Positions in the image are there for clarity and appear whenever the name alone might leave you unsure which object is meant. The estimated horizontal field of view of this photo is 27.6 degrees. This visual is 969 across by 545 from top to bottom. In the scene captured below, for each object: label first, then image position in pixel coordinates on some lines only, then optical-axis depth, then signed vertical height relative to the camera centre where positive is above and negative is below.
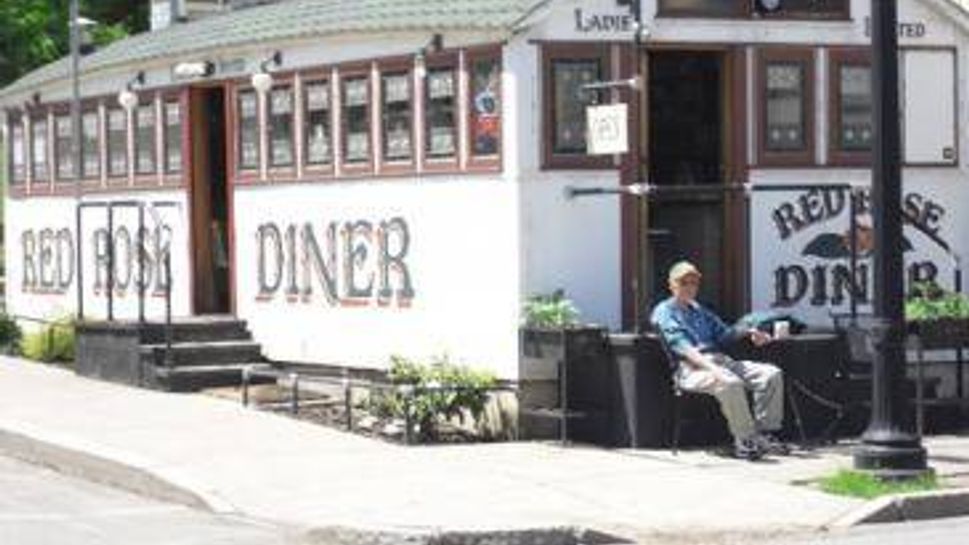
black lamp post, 13.24 -0.32
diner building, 15.73 +0.57
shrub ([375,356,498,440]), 15.32 -1.30
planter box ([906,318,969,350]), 15.66 -0.88
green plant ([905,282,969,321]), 15.83 -0.67
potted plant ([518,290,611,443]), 15.06 -1.13
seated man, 14.43 -1.08
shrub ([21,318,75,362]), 21.19 -1.16
